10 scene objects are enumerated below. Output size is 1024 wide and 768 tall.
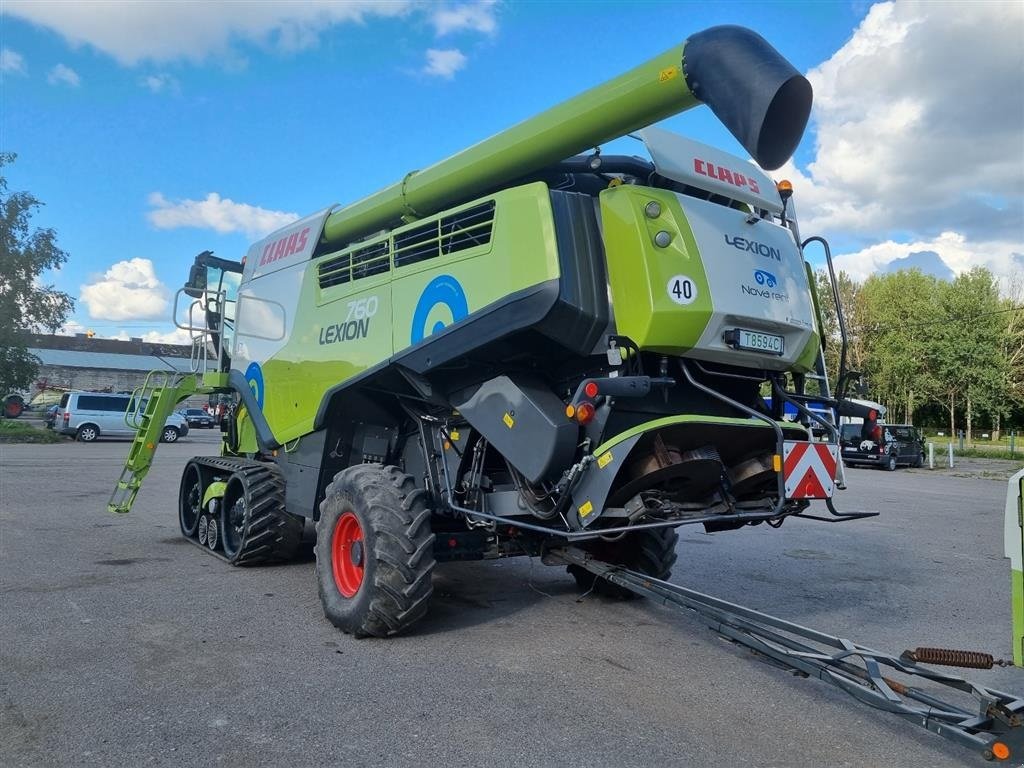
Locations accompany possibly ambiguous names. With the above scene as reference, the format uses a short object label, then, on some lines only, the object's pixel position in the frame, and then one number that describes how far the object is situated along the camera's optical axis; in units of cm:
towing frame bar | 295
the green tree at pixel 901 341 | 3925
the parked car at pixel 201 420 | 4497
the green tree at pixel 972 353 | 3775
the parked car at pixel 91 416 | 2717
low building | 5738
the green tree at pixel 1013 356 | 4003
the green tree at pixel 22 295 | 2955
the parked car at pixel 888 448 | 2622
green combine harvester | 428
